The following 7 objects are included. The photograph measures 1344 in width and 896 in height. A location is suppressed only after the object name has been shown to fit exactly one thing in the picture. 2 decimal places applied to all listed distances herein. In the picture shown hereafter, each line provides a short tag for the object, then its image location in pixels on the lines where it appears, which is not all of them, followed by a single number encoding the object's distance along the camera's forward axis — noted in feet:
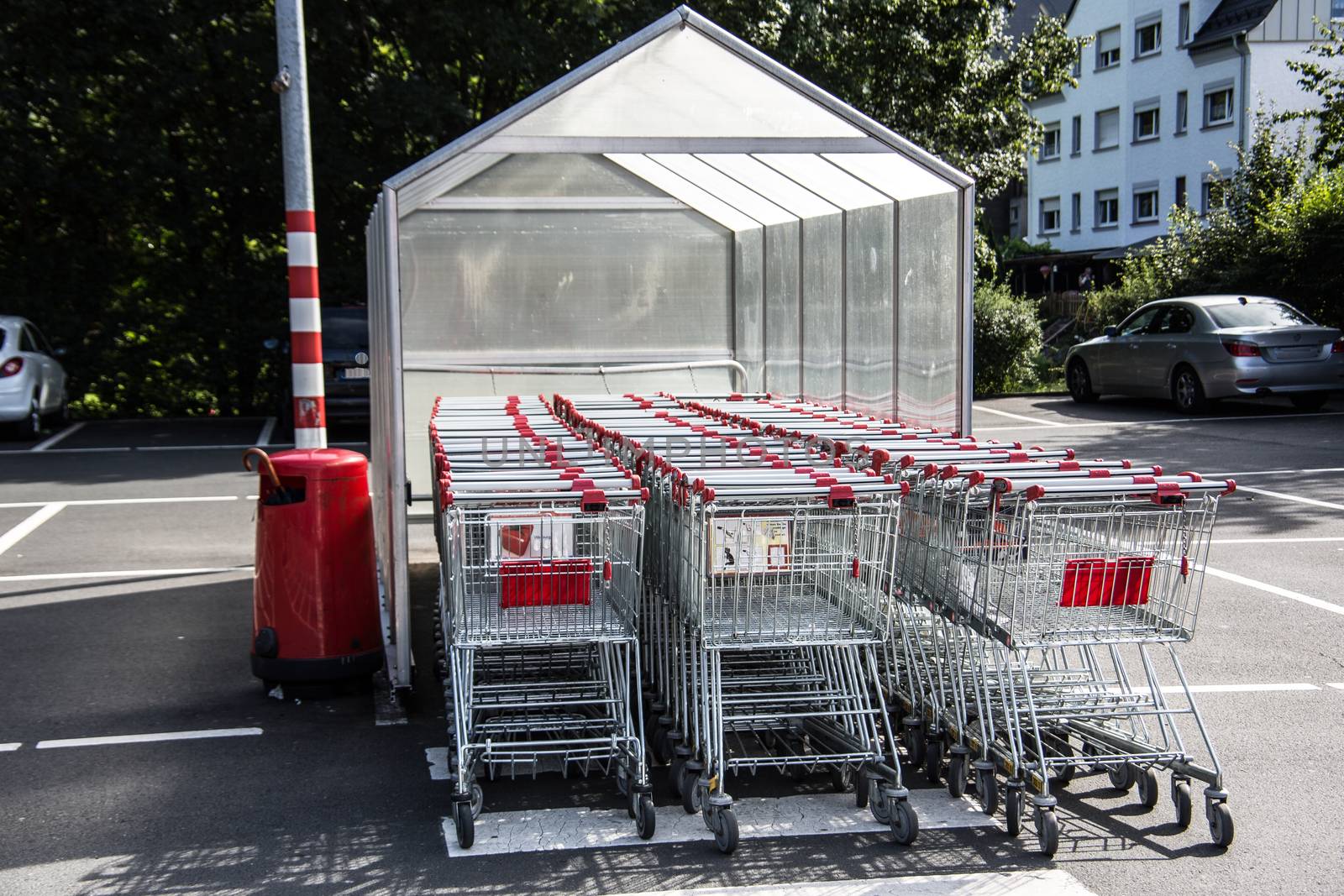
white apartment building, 129.49
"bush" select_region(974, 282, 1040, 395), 75.05
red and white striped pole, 25.63
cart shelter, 22.61
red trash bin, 21.31
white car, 56.70
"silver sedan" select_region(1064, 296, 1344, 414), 60.08
